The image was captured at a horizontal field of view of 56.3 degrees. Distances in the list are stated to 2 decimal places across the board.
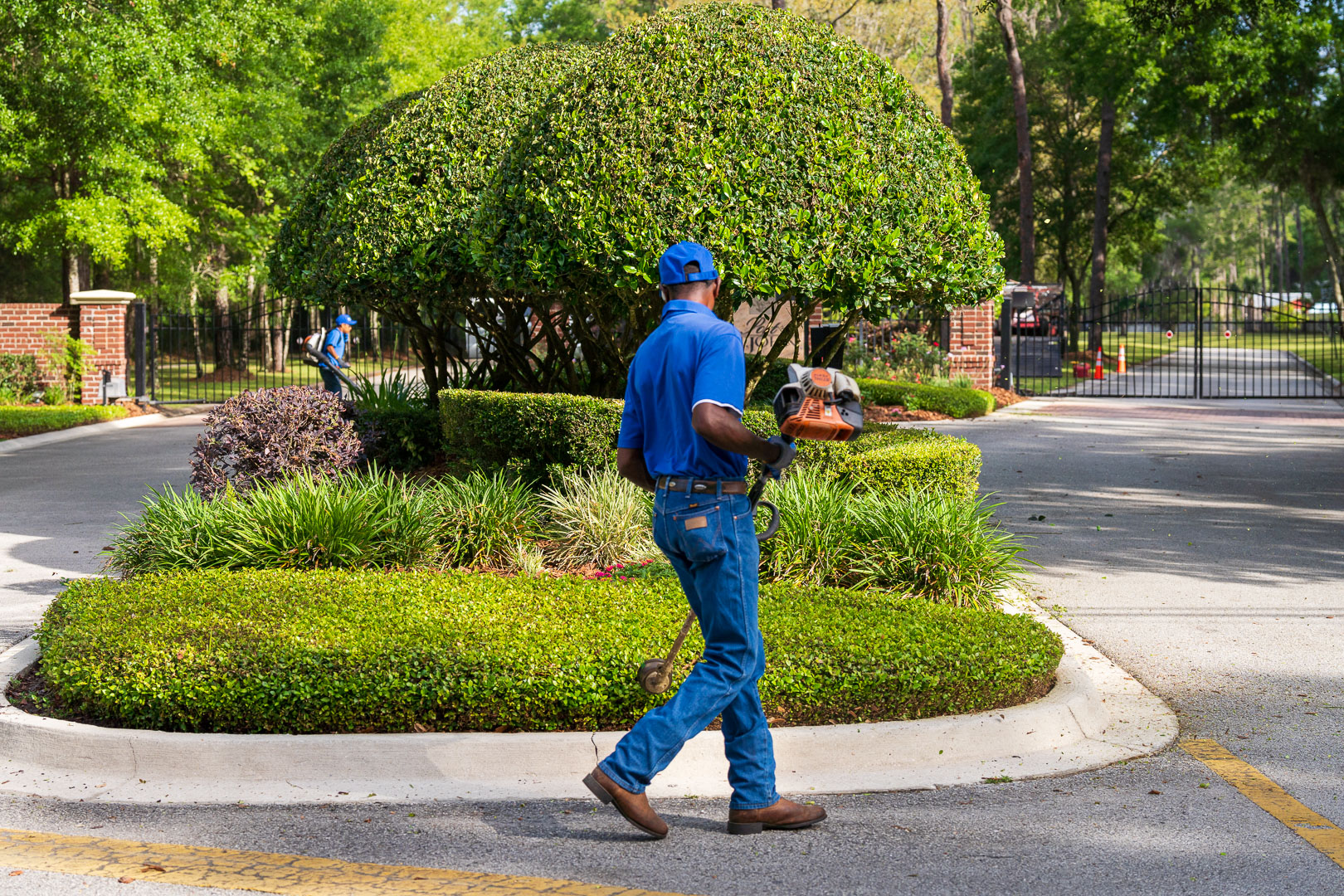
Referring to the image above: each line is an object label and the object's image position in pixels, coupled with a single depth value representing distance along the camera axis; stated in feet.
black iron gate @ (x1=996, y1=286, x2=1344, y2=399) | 85.52
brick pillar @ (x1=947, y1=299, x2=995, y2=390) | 78.48
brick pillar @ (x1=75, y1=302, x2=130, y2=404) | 73.56
